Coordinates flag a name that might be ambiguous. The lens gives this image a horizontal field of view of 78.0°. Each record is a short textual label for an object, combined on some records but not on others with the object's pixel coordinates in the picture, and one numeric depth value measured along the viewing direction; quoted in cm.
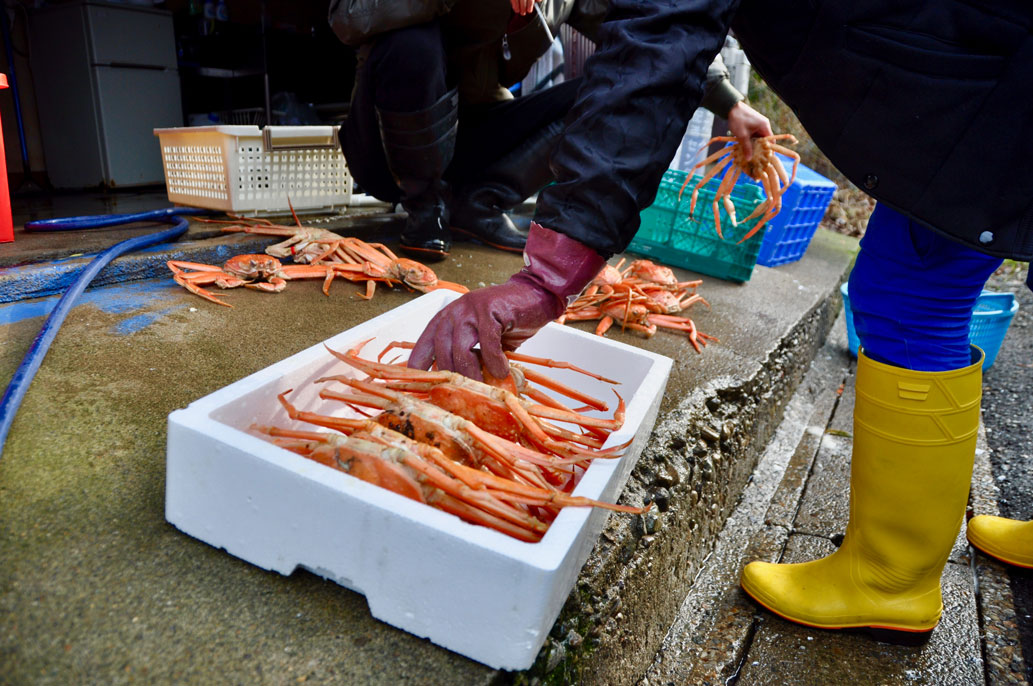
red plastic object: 242
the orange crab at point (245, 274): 240
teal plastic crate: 371
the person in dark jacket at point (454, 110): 279
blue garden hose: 141
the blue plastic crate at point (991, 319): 327
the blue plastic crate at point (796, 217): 427
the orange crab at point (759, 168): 219
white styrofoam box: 89
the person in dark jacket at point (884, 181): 114
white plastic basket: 314
